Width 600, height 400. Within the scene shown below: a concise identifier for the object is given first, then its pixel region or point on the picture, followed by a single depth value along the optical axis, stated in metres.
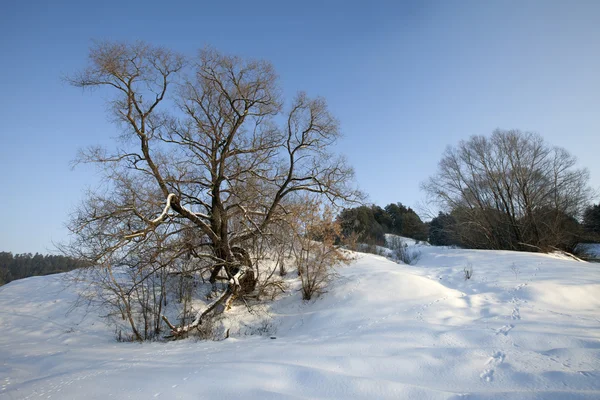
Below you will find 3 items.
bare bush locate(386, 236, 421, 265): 21.11
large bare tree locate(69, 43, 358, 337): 9.09
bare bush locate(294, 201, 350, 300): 11.34
